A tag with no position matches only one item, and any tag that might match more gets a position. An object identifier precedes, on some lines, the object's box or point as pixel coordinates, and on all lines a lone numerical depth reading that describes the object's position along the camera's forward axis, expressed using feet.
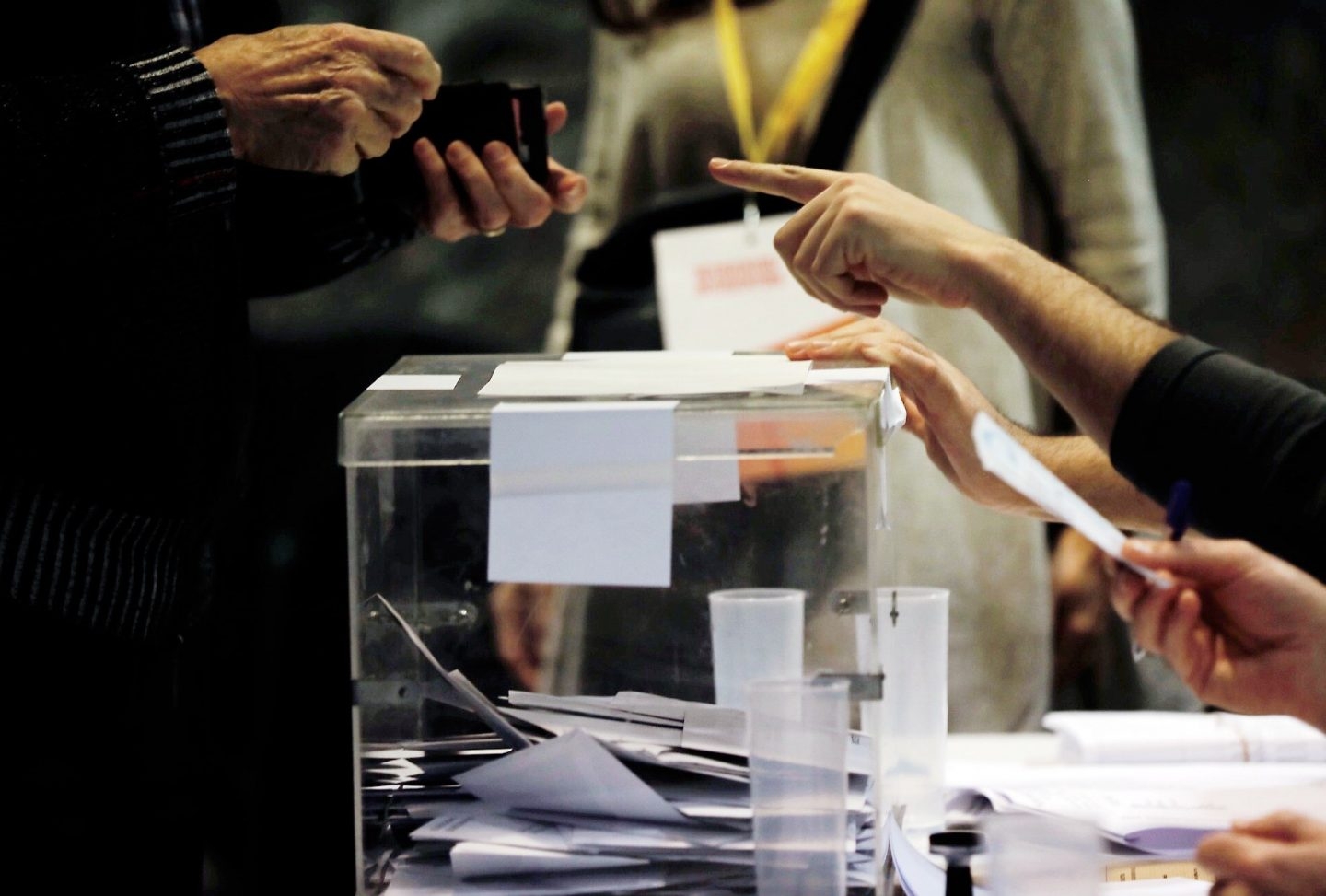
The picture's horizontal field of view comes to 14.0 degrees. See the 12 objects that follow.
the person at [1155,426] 11.17
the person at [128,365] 11.73
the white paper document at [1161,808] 11.84
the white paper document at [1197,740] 12.86
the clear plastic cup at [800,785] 11.13
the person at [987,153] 18.98
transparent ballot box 11.26
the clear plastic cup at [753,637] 11.35
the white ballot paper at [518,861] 11.25
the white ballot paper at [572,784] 11.24
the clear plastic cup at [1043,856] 11.13
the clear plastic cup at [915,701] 11.98
